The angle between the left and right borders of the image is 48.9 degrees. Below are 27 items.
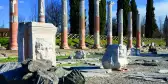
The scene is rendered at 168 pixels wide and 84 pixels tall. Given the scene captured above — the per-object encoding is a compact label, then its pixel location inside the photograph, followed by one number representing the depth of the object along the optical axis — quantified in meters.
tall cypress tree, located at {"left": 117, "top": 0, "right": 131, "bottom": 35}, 30.06
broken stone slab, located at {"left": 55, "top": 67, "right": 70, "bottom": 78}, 4.33
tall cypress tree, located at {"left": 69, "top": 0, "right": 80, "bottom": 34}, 26.33
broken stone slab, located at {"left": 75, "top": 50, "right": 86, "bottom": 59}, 11.23
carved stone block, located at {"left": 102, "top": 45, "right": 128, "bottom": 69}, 7.00
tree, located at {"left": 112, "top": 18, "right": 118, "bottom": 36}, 34.82
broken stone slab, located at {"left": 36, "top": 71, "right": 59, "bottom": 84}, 3.89
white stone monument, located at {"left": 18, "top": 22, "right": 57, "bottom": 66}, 5.89
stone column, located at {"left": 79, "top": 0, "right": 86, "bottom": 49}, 17.06
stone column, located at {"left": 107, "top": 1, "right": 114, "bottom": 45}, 19.00
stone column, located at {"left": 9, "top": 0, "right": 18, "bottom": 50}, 12.63
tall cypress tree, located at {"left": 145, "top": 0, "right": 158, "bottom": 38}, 33.17
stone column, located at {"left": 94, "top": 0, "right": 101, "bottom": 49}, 18.18
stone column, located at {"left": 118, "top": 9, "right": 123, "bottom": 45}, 20.12
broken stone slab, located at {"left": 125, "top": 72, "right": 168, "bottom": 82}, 5.34
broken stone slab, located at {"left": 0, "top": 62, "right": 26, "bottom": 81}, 4.24
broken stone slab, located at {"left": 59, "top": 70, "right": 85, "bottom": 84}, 4.13
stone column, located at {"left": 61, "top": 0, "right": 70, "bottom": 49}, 16.08
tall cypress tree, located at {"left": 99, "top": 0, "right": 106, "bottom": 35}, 28.46
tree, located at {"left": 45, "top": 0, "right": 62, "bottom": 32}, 34.39
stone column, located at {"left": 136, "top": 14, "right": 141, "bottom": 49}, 23.01
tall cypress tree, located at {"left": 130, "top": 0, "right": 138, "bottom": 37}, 34.05
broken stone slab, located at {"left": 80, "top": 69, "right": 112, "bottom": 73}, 6.42
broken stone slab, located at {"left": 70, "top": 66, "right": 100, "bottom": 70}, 7.43
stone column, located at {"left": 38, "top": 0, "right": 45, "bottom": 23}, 12.15
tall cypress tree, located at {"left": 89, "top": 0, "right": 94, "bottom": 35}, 27.64
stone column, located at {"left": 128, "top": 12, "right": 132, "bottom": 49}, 21.97
